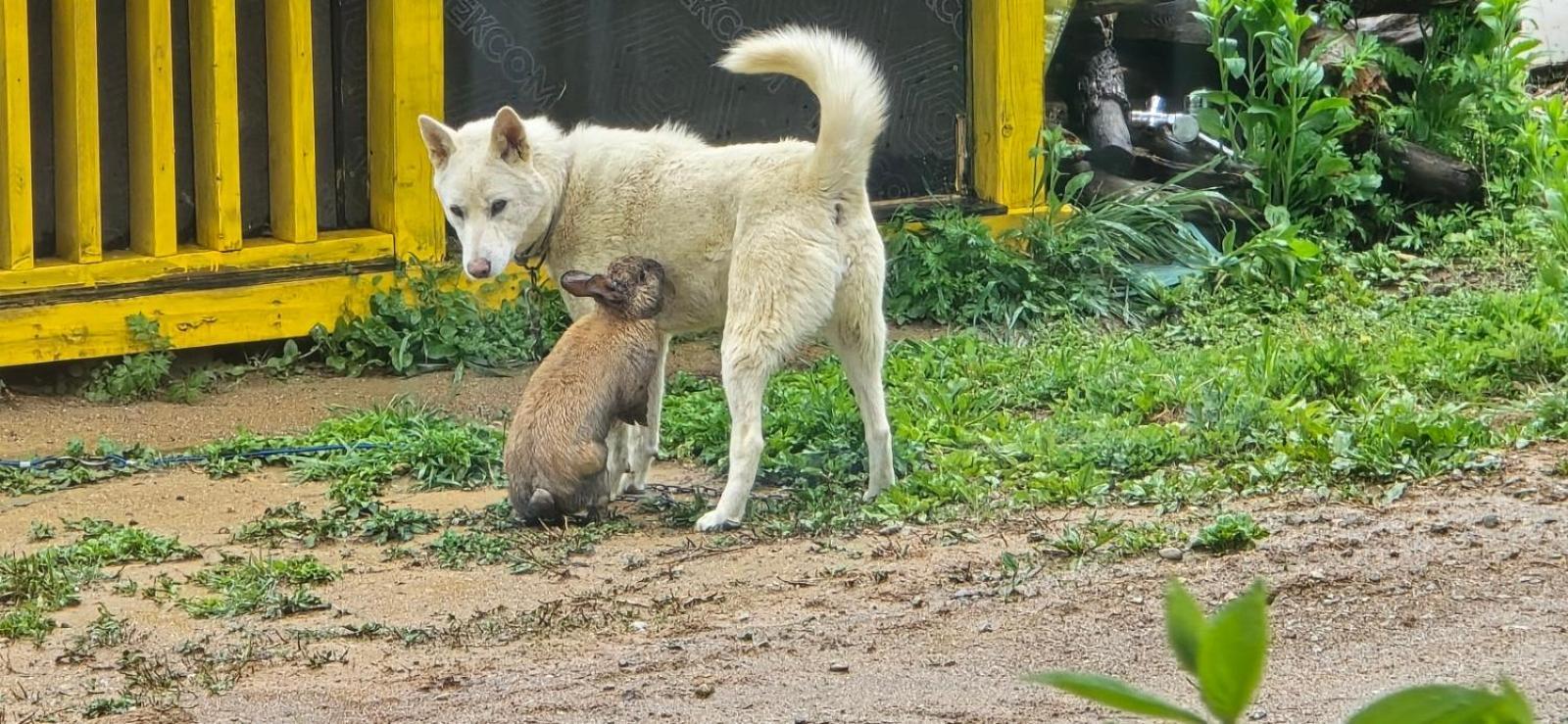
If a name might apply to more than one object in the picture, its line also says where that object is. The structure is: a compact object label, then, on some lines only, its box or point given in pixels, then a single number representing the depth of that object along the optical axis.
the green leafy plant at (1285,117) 19.31
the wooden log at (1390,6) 21.23
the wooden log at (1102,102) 21.11
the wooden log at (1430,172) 20.42
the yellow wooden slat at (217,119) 15.85
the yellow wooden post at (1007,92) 19.22
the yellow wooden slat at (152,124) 15.59
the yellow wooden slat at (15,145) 14.88
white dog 11.03
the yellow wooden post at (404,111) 16.55
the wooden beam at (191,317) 15.23
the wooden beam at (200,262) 15.37
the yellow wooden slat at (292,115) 16.16
